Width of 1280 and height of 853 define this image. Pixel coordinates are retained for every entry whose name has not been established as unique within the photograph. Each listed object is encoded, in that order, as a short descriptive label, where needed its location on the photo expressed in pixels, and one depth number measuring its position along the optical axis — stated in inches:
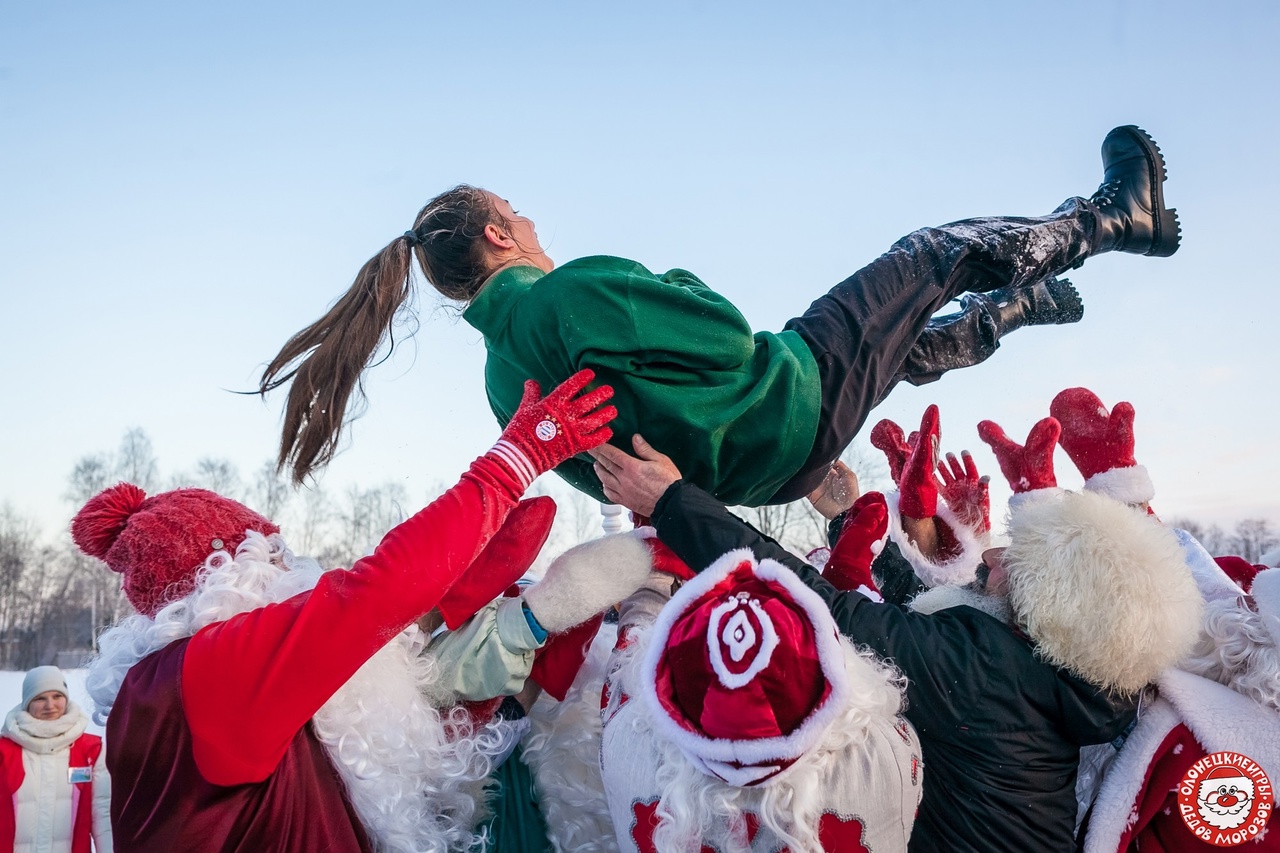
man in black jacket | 67.0
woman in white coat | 159.0
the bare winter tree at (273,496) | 922.1
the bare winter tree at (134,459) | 996.6
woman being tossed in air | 87.5
